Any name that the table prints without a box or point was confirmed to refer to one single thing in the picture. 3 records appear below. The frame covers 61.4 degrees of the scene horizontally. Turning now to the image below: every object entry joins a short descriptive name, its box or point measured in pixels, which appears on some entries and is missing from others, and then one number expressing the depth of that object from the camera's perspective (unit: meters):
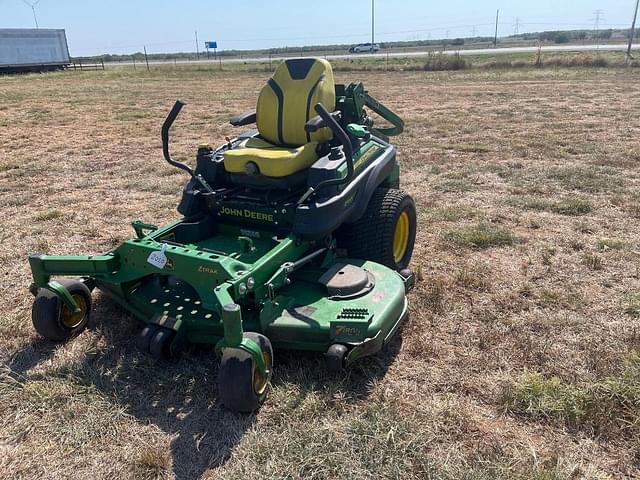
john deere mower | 2.95
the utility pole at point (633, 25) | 25.57
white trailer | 32.97
